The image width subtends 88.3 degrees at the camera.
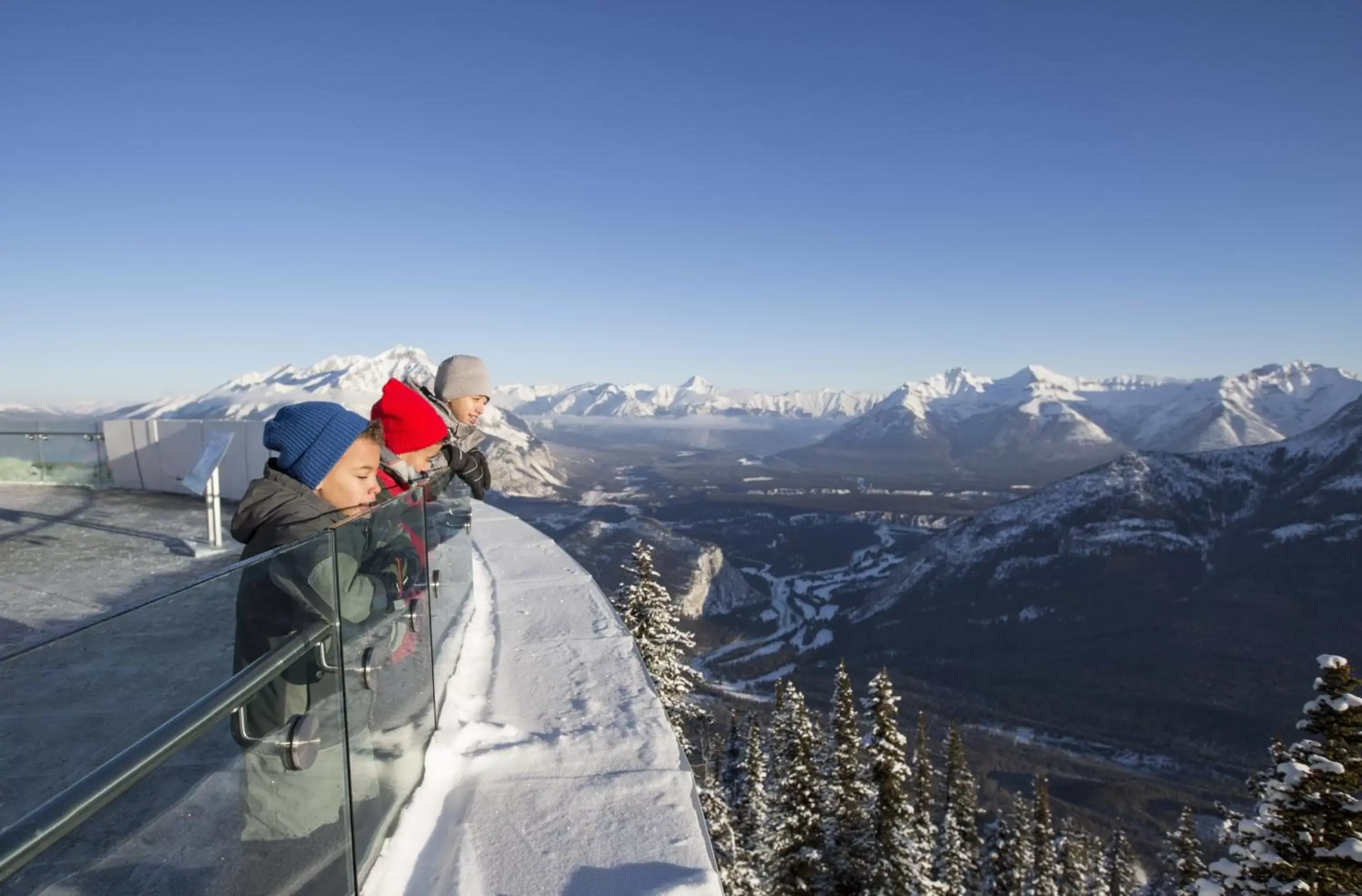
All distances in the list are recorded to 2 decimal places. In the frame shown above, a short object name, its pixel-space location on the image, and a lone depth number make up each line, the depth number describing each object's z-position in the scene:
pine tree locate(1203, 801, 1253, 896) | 9.41
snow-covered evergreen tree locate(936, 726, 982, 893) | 25.28
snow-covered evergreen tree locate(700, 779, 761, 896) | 16.53
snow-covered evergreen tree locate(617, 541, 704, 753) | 12.33
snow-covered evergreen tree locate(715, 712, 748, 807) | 26.78
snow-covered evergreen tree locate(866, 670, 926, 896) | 19.16
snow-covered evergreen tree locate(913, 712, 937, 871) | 23.27
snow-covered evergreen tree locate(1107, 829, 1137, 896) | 40.75
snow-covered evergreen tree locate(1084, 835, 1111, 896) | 34.19
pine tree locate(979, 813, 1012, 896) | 28.08
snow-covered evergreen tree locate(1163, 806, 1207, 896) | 23.86
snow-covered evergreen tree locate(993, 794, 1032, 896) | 27.42
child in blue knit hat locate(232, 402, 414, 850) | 2.07
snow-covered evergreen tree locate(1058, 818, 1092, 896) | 33.09
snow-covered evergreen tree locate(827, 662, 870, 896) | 20.02
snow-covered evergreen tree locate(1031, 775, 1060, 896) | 27.62
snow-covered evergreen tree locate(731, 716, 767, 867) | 20.88
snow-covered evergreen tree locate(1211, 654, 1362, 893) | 8.58
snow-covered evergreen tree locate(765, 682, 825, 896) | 19.38
